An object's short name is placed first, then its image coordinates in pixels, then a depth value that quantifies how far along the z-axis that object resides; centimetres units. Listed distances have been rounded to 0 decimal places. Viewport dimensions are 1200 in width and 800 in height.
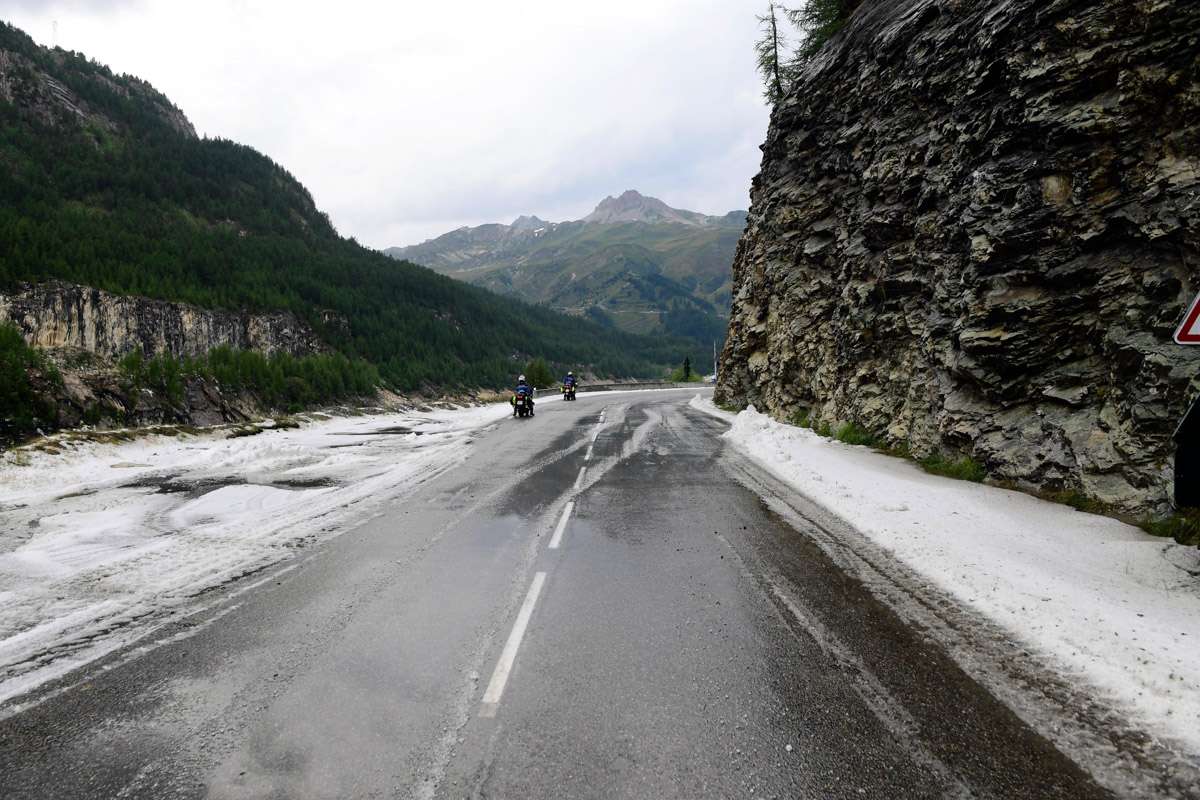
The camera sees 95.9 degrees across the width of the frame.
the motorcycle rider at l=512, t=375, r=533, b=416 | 2805
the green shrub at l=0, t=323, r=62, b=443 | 1335
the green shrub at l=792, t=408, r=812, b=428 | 2002
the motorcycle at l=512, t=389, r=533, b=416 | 2822
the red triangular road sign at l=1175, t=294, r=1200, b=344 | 402
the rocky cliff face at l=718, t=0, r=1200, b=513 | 751
